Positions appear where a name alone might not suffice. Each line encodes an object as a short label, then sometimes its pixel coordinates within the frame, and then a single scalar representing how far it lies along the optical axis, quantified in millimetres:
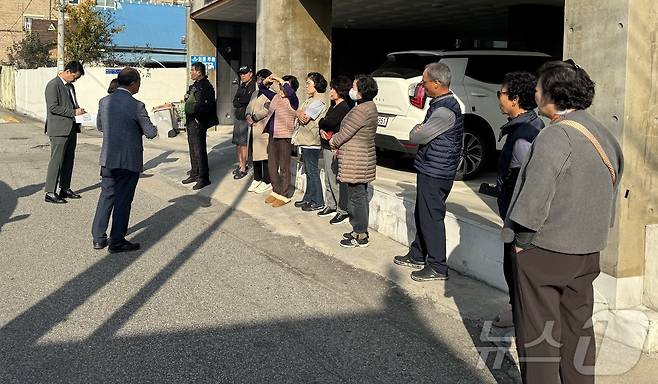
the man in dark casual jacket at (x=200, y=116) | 9953
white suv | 9289
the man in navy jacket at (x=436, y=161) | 5387
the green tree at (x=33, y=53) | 34344
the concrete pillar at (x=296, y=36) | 11203
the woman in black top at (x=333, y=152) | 7309
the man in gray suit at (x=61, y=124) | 8812
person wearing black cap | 10398
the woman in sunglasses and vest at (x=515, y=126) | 4188
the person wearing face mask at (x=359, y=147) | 6488
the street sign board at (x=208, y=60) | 19641
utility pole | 23172
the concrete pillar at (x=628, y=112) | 4457
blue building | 30719
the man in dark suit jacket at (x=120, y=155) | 6578
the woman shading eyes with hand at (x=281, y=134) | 8836
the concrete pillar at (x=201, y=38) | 19625
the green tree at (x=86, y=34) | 28166
